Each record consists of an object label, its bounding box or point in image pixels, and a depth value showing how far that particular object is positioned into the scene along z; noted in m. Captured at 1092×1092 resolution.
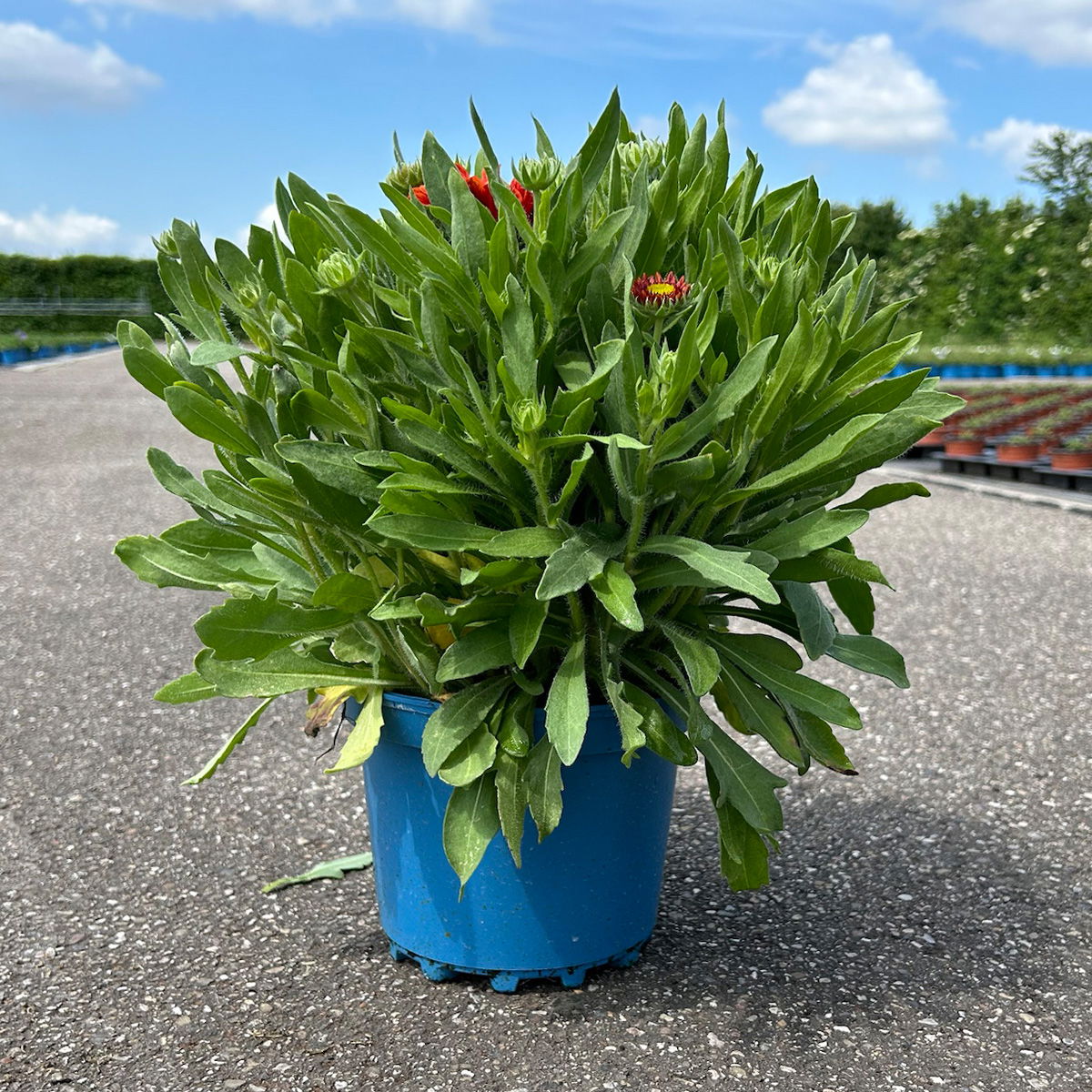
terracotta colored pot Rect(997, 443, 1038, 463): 8.18
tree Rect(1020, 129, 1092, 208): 19.81
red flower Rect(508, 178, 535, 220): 1.72
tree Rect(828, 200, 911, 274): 25.34
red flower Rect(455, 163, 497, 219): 1.71
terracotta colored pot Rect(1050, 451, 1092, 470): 7.63
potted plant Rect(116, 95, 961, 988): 1.55
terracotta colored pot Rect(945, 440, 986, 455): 8.69
